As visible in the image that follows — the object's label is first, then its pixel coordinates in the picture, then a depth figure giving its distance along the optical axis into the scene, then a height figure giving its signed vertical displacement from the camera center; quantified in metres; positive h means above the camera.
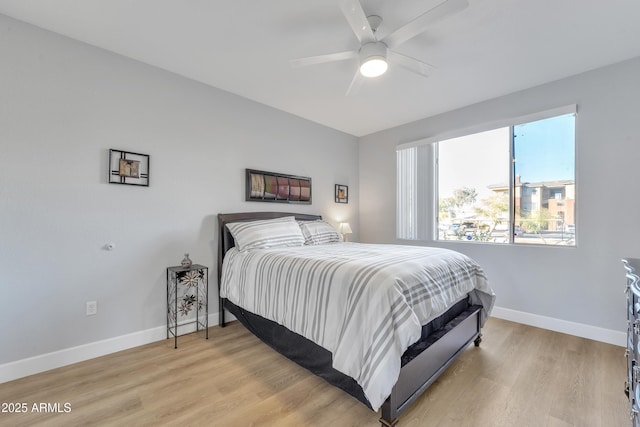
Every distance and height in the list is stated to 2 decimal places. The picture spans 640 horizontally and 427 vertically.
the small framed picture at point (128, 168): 2.30 +0.40
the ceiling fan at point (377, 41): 1.52 +1.20
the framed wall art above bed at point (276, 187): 3.22 +0.35
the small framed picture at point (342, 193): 4.34 +0.35
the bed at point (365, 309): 1.39 -0.63
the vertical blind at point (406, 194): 3.94 +0.32
